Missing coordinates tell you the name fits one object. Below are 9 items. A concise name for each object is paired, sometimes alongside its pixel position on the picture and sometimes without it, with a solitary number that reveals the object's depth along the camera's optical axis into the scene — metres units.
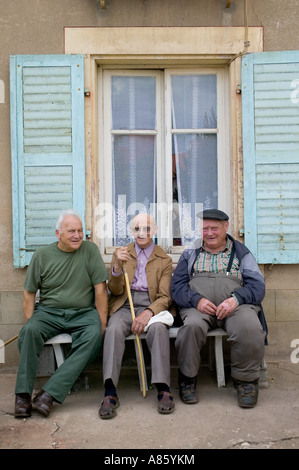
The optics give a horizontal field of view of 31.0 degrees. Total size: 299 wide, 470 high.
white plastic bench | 3.94
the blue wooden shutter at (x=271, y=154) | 4.57
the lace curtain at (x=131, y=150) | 4.85
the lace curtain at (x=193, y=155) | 4.84
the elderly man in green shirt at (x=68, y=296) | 3.82
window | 4.83
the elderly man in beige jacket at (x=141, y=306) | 3.67
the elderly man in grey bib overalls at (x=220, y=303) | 3.75
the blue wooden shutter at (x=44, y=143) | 4.56
